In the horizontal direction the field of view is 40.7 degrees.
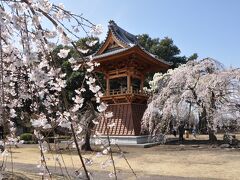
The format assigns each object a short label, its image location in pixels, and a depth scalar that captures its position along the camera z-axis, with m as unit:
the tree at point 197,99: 14.86
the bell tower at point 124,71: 17.31
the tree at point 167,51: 32.28
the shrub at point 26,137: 20.39
